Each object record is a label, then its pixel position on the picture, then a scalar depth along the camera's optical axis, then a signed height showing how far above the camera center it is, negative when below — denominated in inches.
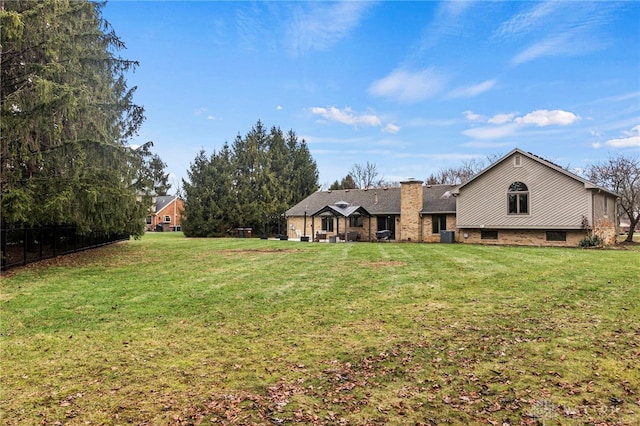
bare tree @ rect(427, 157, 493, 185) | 1932.8 +269.5
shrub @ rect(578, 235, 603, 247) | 810.2 -44.8
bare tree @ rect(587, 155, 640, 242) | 1077.8 +120.5
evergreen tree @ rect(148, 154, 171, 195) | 679.3 +124.5
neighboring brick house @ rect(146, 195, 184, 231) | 2311.6 +62.6
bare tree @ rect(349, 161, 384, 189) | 2246.6 +282.0
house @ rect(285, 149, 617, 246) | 847.7 +29.1
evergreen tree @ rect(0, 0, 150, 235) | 410.6 +122.9
